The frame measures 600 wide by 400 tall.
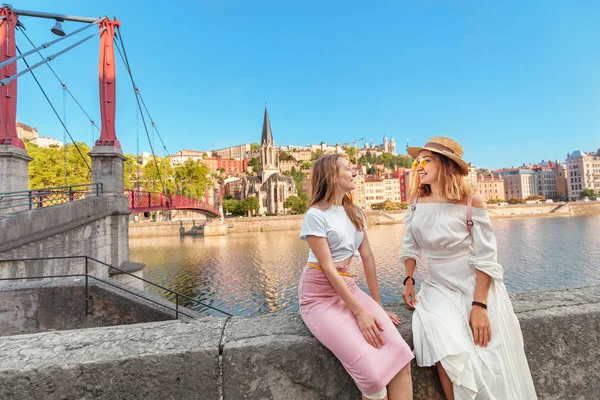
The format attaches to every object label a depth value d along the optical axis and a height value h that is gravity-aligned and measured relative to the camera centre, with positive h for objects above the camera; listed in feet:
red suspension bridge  26.64 +11.40
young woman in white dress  4.89 -1.50
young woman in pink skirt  4.75 -1.51
